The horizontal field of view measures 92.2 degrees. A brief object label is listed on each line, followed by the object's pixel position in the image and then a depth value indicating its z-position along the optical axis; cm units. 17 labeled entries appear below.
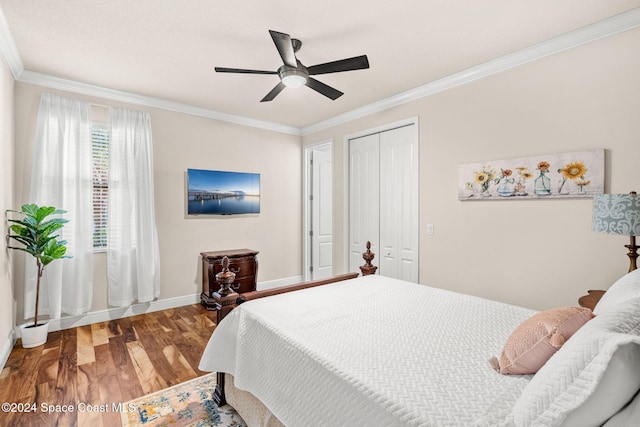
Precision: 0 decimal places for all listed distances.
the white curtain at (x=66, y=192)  307
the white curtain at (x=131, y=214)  351
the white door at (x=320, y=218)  519
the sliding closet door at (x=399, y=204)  359
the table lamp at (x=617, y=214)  170
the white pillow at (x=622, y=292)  118
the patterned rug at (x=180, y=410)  189
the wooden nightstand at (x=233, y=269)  395
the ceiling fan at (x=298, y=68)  207
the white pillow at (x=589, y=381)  74
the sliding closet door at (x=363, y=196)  407
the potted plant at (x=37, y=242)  276
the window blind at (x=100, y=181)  344
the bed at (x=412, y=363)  78
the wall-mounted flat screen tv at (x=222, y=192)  412
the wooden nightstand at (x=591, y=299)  190
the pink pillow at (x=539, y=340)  112
